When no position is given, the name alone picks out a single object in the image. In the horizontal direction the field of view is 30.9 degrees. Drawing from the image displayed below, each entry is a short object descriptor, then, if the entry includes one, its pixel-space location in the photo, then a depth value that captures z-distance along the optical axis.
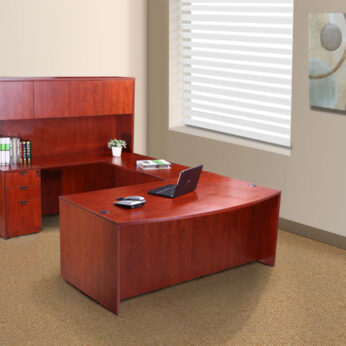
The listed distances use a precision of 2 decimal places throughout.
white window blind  6.62
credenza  6.04
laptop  4.85
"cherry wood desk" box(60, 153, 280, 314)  4.45
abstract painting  5.69
